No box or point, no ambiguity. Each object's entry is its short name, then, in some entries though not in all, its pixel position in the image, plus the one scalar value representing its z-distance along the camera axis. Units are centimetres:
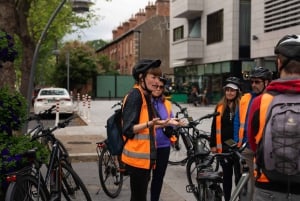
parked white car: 2256
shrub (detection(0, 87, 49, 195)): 438
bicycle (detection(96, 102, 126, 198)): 699
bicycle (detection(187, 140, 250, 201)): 448
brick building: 5959
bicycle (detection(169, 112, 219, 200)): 586
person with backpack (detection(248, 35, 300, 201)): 245
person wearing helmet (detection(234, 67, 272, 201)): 528
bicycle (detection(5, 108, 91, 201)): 439
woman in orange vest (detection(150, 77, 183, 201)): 505
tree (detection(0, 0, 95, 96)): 998
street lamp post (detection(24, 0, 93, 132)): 1080
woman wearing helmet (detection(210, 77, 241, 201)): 585
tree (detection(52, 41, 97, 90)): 5019
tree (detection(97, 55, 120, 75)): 6210
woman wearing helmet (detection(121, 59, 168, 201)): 427
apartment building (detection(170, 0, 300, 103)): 2710
